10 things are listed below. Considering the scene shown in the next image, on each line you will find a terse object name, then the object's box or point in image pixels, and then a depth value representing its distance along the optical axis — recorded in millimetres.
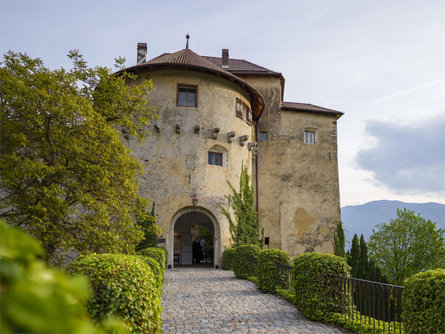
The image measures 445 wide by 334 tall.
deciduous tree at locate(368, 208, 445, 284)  28459
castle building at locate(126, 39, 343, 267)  18469
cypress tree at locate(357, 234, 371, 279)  21016
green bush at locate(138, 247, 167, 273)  12075
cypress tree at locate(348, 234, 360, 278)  21520
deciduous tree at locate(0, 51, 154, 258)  8656
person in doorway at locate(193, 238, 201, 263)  26488
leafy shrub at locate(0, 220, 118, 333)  930
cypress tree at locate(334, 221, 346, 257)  24673
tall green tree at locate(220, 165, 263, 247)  19344
